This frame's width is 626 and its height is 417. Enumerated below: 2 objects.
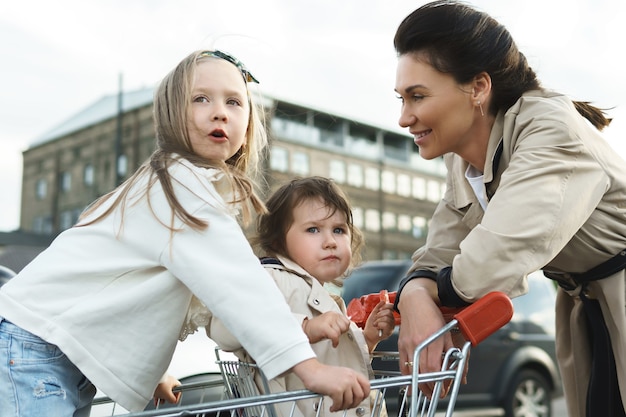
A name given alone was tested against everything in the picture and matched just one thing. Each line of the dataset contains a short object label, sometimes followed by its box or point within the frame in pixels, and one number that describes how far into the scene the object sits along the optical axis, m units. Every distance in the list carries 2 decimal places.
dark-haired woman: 1.99
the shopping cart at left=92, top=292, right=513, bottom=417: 1.67
